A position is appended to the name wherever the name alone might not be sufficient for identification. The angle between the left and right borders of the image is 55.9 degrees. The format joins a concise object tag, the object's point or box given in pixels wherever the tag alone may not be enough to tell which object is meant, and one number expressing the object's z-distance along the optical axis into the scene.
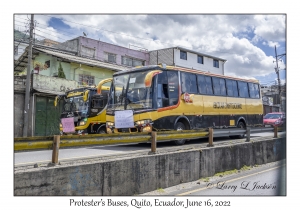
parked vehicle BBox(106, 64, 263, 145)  9.57
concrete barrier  4.54
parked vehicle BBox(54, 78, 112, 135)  14.02
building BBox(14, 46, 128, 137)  9.28
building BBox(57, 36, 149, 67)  22.78
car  14.69
